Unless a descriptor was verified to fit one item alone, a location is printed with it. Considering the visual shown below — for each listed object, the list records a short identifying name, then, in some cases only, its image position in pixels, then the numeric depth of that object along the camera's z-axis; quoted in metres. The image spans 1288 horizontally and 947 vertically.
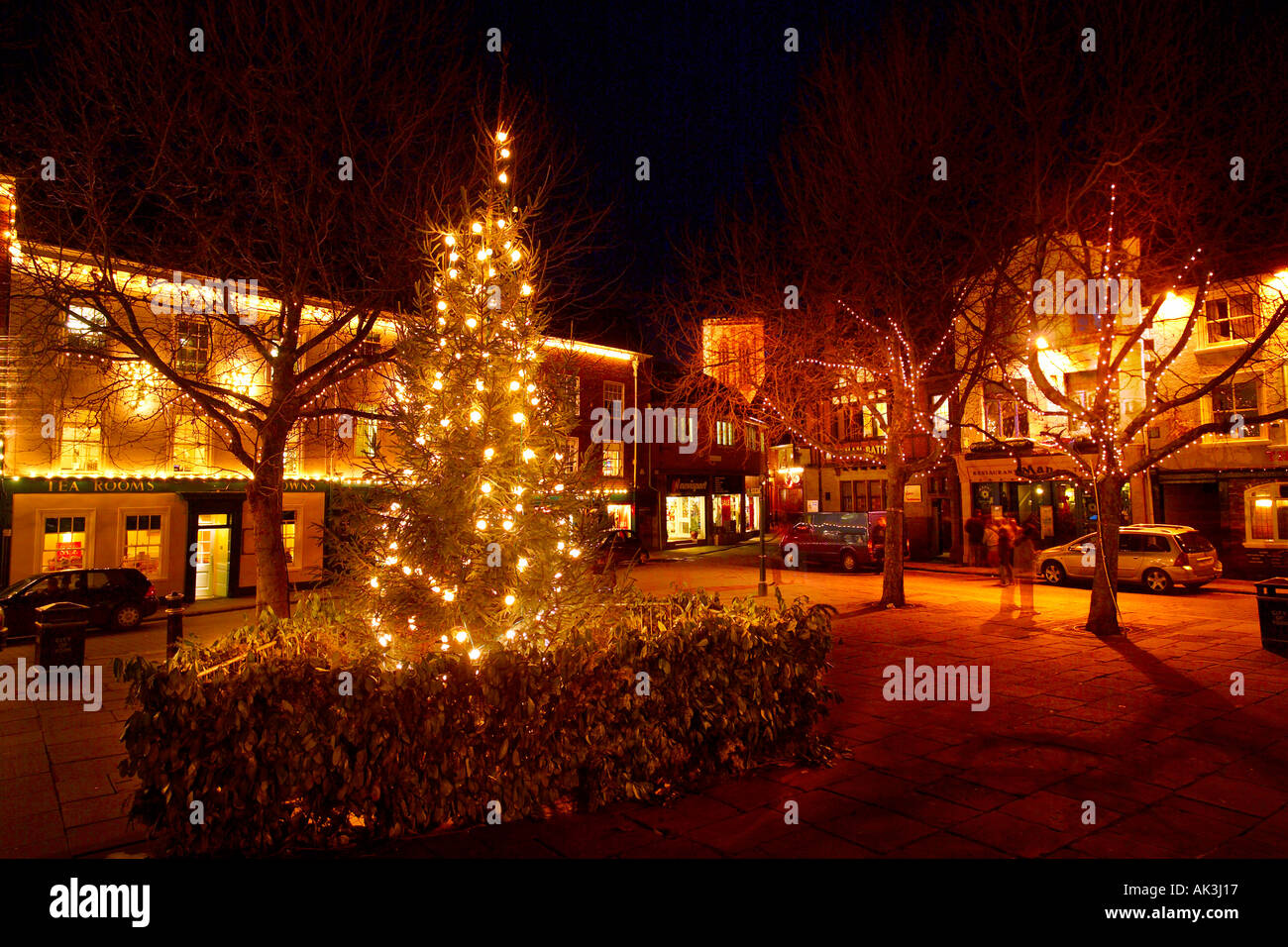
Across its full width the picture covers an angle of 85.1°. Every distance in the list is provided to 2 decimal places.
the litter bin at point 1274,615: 9.95
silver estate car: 17.11
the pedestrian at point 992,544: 23.97
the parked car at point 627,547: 27.09
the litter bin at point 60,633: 9.87
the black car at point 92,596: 14.38
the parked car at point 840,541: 24.95
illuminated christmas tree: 5.73
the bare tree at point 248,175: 9.16
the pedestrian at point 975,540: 22.02
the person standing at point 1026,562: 15.69
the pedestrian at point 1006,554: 17.12
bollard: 9.50
